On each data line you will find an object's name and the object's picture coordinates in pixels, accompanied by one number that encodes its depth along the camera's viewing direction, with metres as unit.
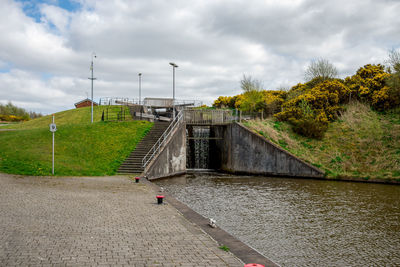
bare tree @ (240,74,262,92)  50.94
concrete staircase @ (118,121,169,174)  20.83
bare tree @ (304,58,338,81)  38.12
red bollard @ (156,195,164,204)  11.57
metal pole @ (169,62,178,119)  30.15
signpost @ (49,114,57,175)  18.36
